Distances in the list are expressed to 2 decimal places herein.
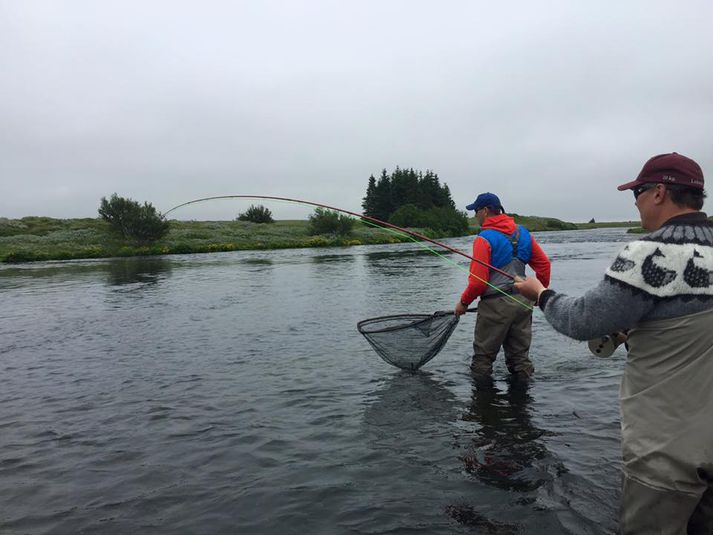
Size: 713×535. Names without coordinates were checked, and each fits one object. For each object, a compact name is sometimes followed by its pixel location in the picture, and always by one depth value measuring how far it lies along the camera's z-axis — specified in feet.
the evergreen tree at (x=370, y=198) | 388.64
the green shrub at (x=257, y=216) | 306.43
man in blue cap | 24.06
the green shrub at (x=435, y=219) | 300.03
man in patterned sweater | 9.19
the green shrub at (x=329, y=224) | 245.86
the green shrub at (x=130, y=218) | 197.16
